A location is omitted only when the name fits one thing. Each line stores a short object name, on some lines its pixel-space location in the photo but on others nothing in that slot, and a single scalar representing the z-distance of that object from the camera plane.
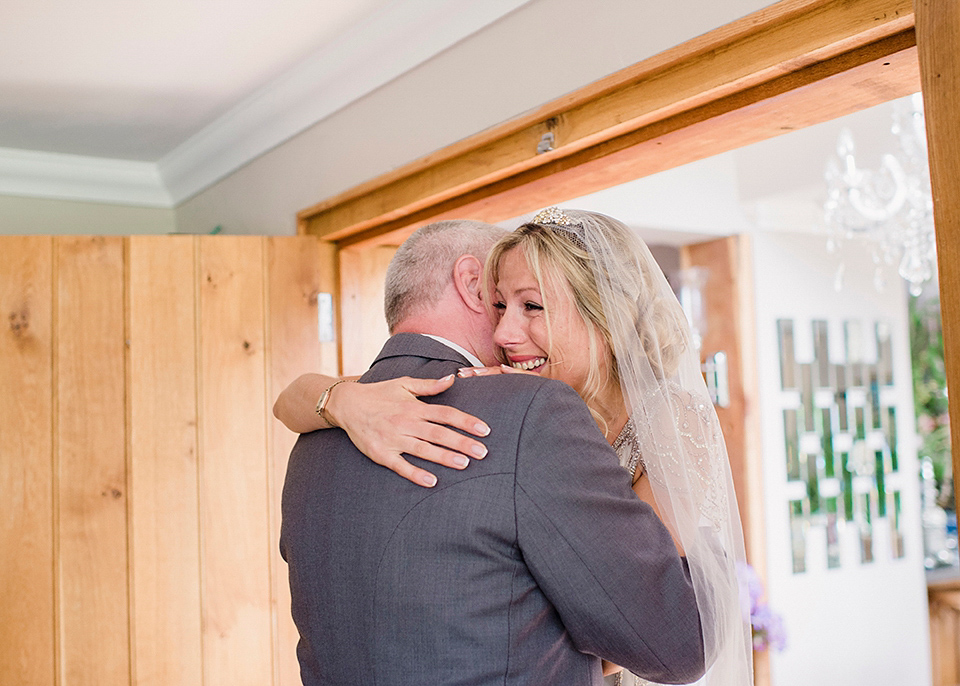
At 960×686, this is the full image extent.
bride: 1.38
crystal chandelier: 3.34
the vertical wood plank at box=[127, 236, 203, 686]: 2.37
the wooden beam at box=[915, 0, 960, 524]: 0.97
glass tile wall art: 3.89
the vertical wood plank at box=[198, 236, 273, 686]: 2.41
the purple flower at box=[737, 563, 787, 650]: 3.60
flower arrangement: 5.11
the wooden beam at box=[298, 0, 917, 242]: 1.25
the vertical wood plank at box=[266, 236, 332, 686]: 2.46
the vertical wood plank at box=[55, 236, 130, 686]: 2.35
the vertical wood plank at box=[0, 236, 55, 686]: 2.31
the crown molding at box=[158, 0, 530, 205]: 2.09
